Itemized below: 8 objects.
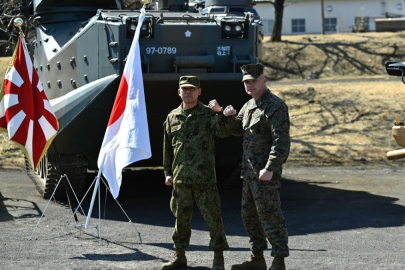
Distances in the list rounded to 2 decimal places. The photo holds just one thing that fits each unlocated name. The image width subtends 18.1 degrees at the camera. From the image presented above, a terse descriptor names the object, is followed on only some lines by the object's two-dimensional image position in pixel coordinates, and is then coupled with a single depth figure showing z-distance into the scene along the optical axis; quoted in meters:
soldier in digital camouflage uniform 10.31
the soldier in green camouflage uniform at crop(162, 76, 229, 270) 11.01
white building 68.46
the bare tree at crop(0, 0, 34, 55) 27.07
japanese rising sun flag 13.99
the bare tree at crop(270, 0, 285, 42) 45.05
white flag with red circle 12.39
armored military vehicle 15.52
